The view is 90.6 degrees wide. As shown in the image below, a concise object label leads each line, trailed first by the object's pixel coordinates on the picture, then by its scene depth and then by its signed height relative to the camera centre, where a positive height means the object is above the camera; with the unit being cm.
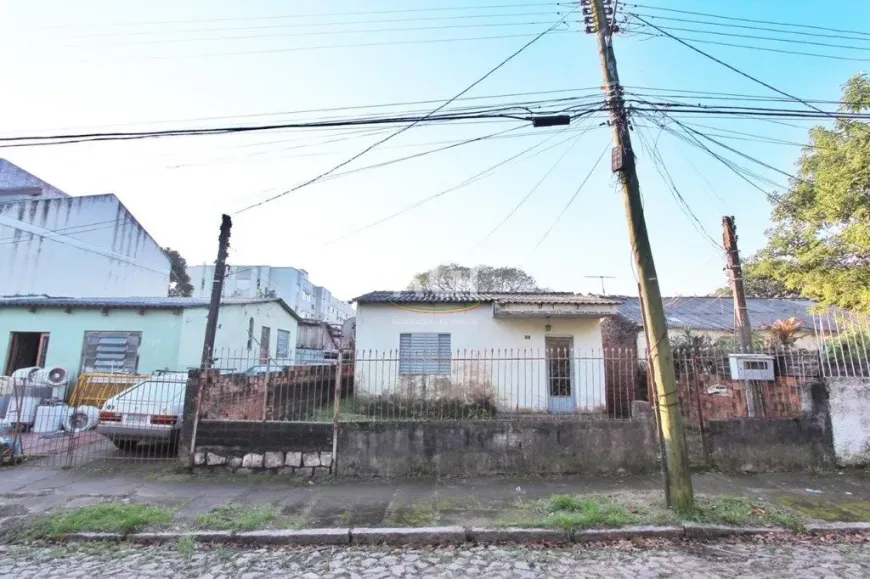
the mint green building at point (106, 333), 1300 +133
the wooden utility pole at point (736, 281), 936 +231
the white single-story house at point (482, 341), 1208 +120
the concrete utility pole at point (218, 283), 963 +219
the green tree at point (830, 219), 959 +401
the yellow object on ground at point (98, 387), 1062 -25
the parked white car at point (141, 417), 740 -67
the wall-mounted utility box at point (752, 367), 778 +34
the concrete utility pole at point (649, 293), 510 +112
